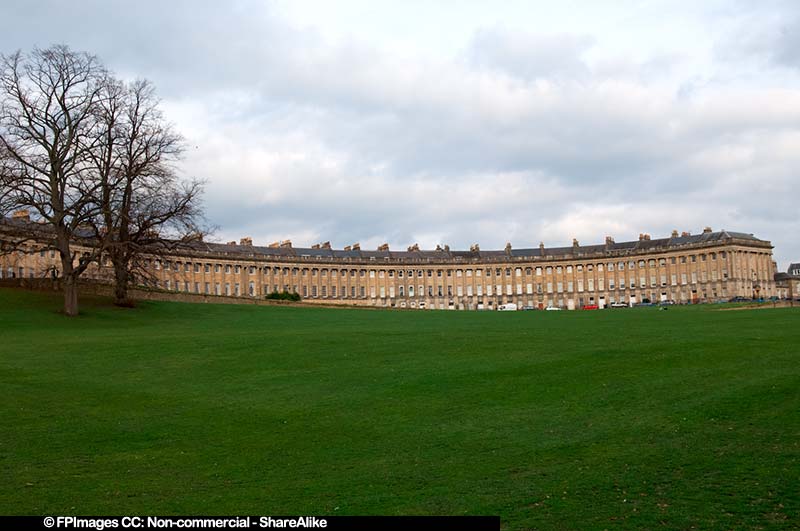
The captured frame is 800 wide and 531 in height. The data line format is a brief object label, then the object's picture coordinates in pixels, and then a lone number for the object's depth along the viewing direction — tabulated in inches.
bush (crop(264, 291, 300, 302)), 3494.1
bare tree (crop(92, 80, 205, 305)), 1842.9
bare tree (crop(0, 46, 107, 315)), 1758.1
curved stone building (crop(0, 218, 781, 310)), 4901.6
